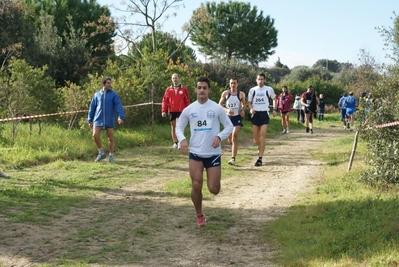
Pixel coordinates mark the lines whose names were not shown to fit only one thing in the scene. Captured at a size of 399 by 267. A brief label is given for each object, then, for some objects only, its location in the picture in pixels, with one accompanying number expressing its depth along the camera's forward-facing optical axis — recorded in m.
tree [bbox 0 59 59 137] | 12.98
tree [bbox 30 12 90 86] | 28.17
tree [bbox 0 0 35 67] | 26.41
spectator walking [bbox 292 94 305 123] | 28.61
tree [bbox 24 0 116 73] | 36.28
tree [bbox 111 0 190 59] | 24.31
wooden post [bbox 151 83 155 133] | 16.70
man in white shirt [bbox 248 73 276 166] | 11.98
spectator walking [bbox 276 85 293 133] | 20.50
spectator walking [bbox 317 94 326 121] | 31.03
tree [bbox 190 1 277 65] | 58.81
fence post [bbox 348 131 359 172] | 9.47
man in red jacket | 13.90
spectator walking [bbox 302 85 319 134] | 21.22
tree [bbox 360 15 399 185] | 7.69
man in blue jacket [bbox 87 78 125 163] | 11.61
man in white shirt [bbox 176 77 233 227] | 6.57
